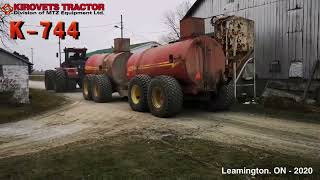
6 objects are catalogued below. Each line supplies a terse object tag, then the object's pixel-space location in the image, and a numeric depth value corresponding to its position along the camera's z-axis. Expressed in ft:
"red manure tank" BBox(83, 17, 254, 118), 25.56
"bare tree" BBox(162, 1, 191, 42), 125.49
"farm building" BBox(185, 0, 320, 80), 33.10
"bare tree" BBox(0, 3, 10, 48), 44.23
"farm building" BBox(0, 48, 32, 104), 36.69
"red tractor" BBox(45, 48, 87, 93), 50.08
